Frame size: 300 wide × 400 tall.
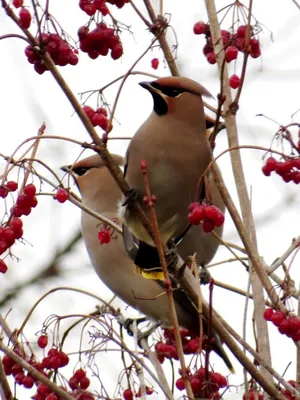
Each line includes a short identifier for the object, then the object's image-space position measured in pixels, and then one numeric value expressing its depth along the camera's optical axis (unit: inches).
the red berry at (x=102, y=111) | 237.6
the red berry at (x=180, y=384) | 228.5
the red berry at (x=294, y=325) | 181.2
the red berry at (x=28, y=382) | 215.0
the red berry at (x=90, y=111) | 237.3
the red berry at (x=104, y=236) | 237.6
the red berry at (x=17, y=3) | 191.8
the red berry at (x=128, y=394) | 222.2
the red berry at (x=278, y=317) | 181.9
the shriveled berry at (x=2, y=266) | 204.3
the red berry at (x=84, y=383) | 225.8
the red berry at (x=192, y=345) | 251.2
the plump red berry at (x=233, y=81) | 250.2
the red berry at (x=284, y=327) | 181.2
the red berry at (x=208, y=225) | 180.5
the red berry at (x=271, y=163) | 193.8
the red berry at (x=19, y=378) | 215.2
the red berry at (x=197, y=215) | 179.9
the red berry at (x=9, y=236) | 192.1
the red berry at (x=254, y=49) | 233.1
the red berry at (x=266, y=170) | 195.0
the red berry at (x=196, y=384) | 193.9
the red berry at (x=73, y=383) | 221.3
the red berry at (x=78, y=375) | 225.8
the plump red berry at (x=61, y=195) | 203.5
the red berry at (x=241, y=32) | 231.3
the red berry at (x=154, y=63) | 250.2
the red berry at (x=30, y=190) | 197.6
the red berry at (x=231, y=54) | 226.7
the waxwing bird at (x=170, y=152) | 246.7
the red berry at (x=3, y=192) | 187.8
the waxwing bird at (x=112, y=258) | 358.9
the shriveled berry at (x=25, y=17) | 178.3
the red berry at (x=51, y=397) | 195.0
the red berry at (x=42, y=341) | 226.2
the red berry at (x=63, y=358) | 219.6
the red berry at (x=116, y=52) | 211.2
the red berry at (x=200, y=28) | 237.3
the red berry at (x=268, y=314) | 185.8
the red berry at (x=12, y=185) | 193.2
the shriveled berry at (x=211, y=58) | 236.5
